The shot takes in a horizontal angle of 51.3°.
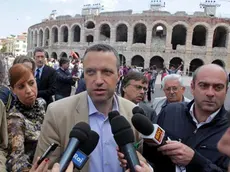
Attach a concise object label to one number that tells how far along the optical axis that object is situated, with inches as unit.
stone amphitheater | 1182.3
